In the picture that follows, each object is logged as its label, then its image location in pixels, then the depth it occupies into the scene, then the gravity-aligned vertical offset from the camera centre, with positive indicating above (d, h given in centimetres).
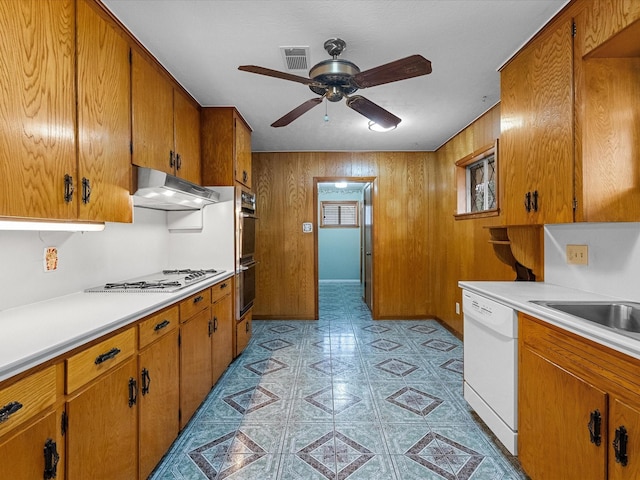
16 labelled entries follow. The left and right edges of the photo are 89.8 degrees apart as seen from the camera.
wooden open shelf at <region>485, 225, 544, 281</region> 222 -8
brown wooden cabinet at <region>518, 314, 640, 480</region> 105 -66
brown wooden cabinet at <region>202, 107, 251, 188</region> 297 +86
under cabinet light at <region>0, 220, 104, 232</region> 135 +6
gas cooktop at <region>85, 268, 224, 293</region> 190 -30
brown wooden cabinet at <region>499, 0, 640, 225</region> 149 +60
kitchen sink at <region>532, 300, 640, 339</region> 154 -37
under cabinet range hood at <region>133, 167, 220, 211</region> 193 +31
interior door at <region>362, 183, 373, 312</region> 478 -13
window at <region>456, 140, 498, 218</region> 309 +59
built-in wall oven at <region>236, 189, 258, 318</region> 308 -16
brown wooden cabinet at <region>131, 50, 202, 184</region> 199 +82
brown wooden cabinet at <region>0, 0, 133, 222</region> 118 +55
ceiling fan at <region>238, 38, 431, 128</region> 159 +86
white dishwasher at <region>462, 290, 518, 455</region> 165 -73
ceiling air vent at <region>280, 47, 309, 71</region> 200 +117
